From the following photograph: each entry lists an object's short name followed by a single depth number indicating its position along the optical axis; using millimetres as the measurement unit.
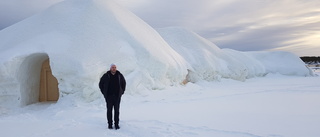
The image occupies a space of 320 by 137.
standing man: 5910
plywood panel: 13297
